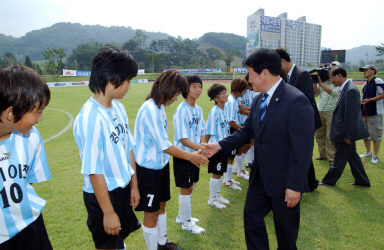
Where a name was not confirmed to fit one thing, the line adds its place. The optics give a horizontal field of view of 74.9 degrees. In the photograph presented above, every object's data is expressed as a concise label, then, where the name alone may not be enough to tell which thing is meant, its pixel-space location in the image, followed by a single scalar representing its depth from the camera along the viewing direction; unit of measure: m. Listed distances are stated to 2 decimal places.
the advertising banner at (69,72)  55.55
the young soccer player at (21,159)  1.48
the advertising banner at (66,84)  42.47
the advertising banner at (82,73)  58.44
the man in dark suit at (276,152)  2.29
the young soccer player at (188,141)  3.40
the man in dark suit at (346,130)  4.70
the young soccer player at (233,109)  4.92
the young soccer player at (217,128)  4.32
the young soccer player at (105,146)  1.86
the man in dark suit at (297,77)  4.24
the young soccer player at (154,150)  2.73
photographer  6.30
